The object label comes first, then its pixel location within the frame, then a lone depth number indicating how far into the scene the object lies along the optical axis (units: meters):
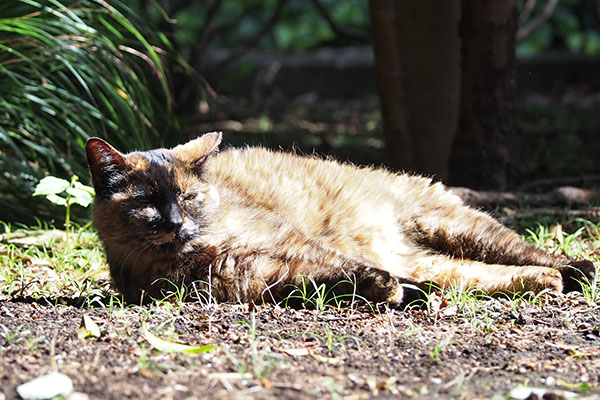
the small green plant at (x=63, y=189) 6.55
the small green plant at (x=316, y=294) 5.54
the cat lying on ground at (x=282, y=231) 5.63
